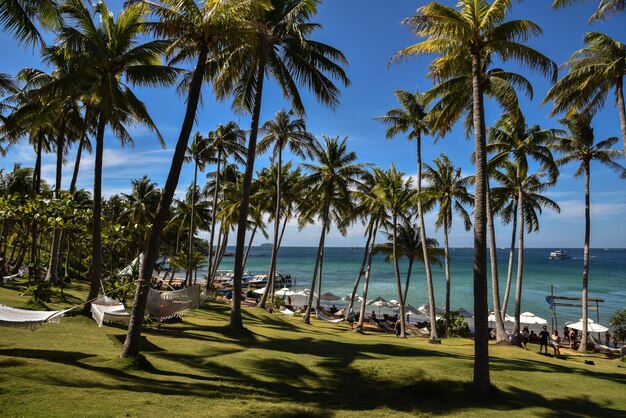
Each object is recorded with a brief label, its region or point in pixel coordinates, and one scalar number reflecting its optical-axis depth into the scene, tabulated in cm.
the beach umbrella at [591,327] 2430
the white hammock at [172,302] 1270
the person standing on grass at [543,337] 1826
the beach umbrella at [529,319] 2638
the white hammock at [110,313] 1052
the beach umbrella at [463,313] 3029
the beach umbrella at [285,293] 3856
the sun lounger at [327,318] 2938
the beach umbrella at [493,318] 2786
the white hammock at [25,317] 759
